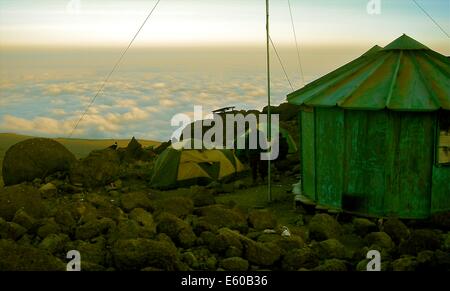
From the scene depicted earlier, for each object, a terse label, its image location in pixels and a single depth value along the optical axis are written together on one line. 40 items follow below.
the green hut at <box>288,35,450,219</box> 10.64
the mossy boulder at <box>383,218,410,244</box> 9.88
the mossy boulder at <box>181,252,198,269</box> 8.45
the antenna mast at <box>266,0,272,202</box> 12.35
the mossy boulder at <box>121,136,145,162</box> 20.36
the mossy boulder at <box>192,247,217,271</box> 8.43
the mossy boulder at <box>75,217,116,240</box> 9.54
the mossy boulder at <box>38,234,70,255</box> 9.09
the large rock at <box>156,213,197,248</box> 9.19
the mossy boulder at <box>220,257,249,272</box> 8.35
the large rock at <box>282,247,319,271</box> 8.54
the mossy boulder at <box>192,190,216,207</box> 12.10
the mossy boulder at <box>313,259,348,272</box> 8.16
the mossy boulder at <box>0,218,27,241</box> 9.61
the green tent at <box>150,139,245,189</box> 15.74
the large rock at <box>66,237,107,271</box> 8.55
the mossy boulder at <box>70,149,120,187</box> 15.41
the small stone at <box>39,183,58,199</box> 14.47
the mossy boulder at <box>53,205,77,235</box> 9.91
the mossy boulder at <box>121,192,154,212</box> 11.46
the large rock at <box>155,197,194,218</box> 11.08
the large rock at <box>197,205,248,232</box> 10.11
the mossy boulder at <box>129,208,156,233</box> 10.13
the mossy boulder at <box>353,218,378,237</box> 10.52
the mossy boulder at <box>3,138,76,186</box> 16.02
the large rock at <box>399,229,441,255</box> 8.96
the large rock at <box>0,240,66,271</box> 7.87
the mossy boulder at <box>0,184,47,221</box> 10.93
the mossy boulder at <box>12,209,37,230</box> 10.07
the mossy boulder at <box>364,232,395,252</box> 9.45
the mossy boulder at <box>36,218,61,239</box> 9.66
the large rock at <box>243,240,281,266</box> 8.64
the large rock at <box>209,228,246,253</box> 8.89
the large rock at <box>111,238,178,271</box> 8.05
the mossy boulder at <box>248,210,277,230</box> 10.38
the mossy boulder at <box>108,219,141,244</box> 9.15
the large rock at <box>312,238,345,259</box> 8.94
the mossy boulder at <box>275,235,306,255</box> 9.12
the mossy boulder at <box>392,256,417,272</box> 8.08
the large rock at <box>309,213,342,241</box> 10.06
